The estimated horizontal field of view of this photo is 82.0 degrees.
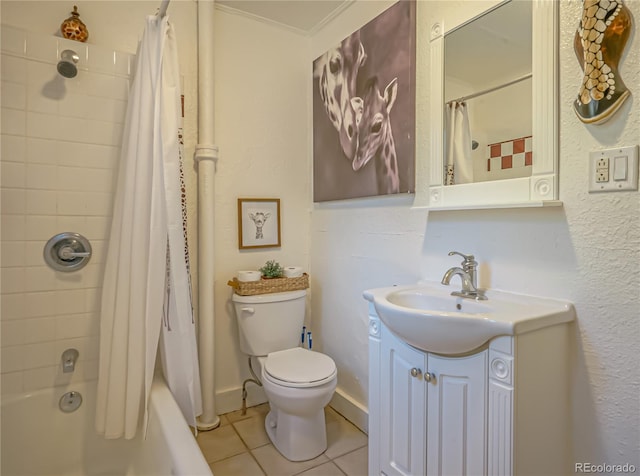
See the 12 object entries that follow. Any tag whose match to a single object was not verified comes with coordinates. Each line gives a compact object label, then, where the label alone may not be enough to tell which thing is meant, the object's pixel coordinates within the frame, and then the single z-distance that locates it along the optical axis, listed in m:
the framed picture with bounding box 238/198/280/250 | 2.26
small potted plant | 2.17
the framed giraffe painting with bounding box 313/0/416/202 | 1.73
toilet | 1.71
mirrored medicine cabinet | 1.22
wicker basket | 2.04
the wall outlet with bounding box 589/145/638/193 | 1.04
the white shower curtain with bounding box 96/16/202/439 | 1.47
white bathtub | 1.41
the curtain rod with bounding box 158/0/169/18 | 1.43
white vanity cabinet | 1.04
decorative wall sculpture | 1.04
